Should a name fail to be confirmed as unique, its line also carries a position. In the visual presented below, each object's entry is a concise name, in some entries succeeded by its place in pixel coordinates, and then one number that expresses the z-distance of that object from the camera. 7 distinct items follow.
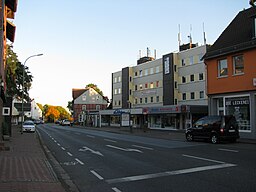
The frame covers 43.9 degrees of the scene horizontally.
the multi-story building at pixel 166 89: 44.25
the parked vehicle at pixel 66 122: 79.51
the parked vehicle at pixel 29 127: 39.91
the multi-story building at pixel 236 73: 24.23
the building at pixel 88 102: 99.25
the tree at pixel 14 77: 36.70
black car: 20.91
